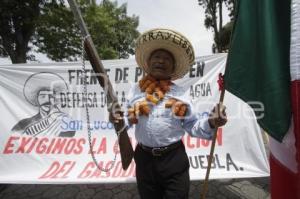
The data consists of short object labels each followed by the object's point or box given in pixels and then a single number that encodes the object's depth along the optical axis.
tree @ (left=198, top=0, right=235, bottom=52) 21.78
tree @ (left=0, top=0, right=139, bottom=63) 9.71
